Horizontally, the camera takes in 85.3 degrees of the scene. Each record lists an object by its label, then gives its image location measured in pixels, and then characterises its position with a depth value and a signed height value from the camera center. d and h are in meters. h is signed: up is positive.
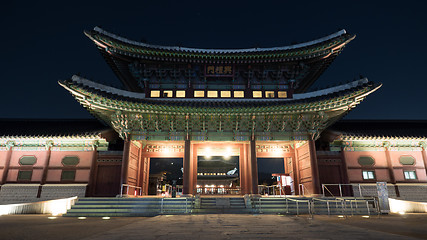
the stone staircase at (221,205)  11.90 -1.09
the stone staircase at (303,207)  11.72 -1.14
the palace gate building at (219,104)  13.61 +4.50
